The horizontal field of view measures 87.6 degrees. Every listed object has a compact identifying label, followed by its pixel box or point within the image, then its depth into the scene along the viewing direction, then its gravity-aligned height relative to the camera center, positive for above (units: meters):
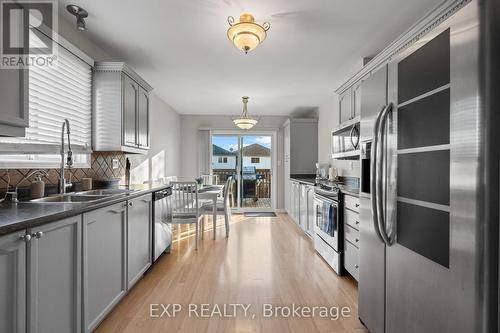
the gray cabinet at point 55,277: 1.22 -0.58
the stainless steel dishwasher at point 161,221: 2.97 -0.68
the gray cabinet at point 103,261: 1.65 -0.68
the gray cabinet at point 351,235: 2.51 -0.68
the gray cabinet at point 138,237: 2.31 -0.69
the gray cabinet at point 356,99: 3.28 +0.87
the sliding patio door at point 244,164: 6.95 +0.07
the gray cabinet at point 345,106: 3.54 +0.86
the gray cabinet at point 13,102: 1.38 +0.35
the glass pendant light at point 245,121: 5.02 +0.88
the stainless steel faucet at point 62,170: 2.08 -0.04
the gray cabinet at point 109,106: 2.85 +0.66
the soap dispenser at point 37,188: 1.93 -0.17
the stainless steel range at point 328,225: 2.85 -0.70
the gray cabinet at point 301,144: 5.91 +0.52
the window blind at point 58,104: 2.10 +0.57
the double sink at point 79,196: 2.04 -0.26
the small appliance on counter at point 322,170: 5.02 -0.06
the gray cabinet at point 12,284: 1.07 -0.51
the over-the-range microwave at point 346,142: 3.28 +0.35
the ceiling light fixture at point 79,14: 2.21 +1.33
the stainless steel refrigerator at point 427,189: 0.99 -0.10
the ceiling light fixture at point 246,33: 2.15 +1.12
